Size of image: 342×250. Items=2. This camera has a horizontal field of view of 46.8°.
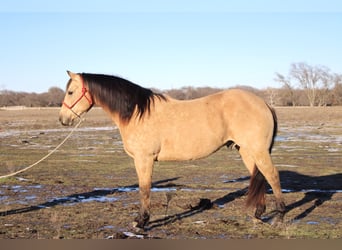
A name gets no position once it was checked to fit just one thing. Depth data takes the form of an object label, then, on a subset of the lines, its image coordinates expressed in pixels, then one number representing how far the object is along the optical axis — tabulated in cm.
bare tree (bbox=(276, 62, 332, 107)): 7748
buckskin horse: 639
